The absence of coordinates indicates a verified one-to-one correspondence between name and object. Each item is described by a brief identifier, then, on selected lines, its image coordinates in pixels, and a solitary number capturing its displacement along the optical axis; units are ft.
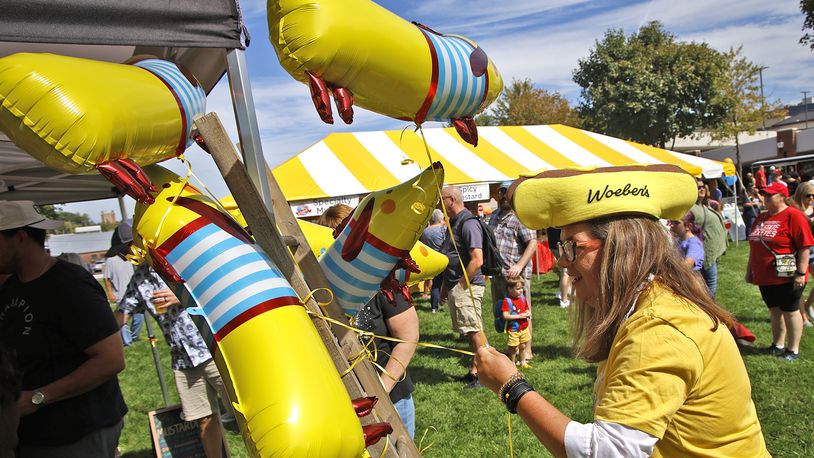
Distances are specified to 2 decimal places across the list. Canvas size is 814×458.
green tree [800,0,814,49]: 73.61
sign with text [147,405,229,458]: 12.25
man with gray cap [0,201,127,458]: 7.29
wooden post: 4.69
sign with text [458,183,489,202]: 35.24
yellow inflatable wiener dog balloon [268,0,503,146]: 4.01
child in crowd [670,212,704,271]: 16.99
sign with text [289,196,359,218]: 32.27
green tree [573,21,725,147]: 90.48
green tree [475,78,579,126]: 109.19
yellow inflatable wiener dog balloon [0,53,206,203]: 3.52
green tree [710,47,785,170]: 88.79
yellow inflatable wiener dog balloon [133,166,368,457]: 3.80
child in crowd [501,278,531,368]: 17.70
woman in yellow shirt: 4.25
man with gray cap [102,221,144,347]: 23.18
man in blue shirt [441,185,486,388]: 16.48
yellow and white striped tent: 34.45
